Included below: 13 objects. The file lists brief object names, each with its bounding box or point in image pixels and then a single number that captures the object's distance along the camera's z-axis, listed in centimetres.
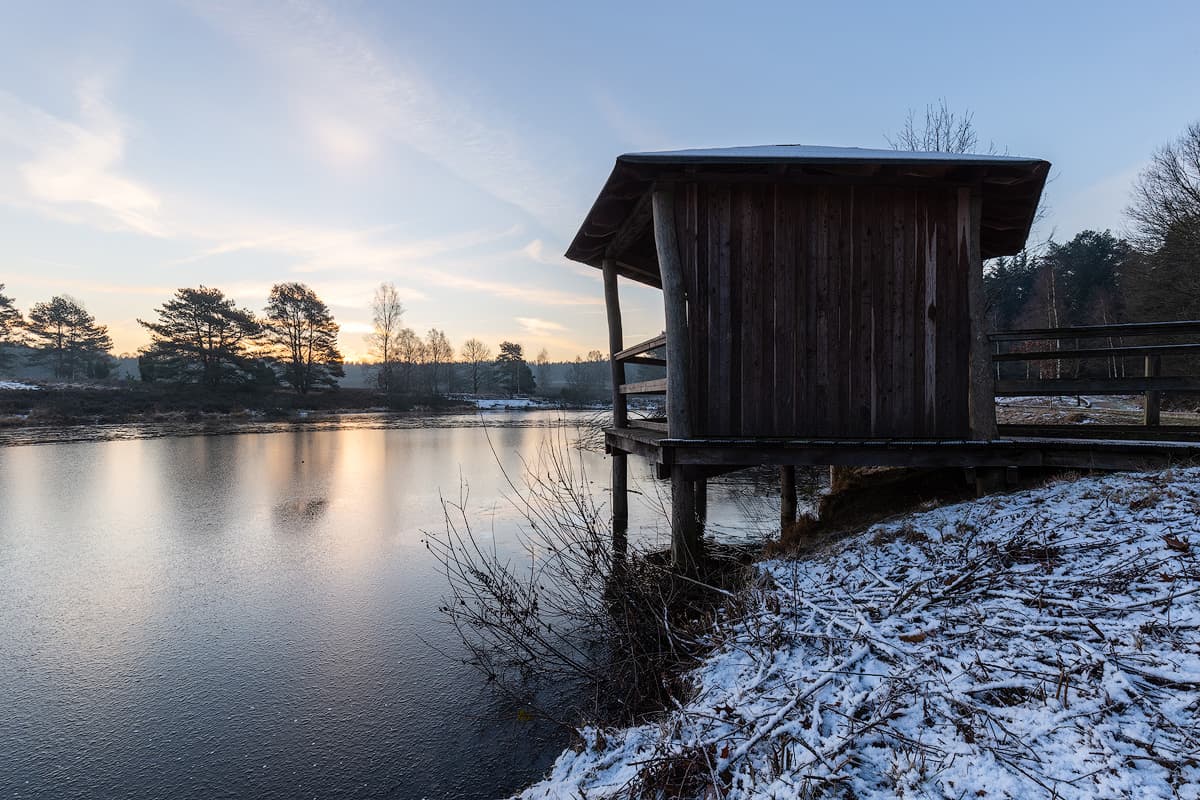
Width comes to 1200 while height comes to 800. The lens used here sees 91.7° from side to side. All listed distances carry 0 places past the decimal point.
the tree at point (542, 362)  10144
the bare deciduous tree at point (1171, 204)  2245
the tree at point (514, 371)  7400
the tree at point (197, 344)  4556
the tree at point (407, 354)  6167
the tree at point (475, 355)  8546
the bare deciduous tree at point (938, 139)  1748
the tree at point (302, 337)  5131
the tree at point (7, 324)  4991
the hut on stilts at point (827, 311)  572
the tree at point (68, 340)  5306
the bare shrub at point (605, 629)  383
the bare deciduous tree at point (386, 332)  5756
